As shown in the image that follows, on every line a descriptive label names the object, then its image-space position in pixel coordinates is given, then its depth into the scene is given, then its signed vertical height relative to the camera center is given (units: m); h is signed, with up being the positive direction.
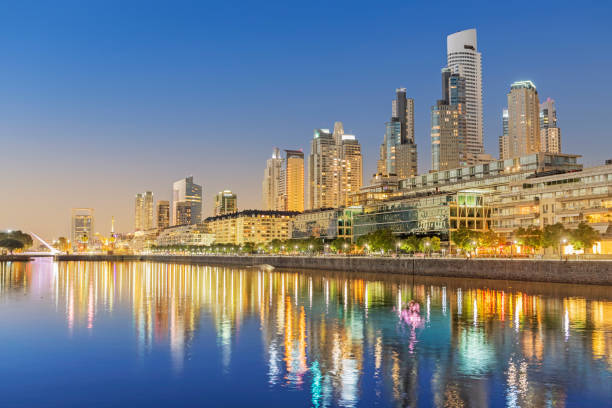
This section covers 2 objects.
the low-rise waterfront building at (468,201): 157.62 +9.19
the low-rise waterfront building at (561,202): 120.50 +6.96
